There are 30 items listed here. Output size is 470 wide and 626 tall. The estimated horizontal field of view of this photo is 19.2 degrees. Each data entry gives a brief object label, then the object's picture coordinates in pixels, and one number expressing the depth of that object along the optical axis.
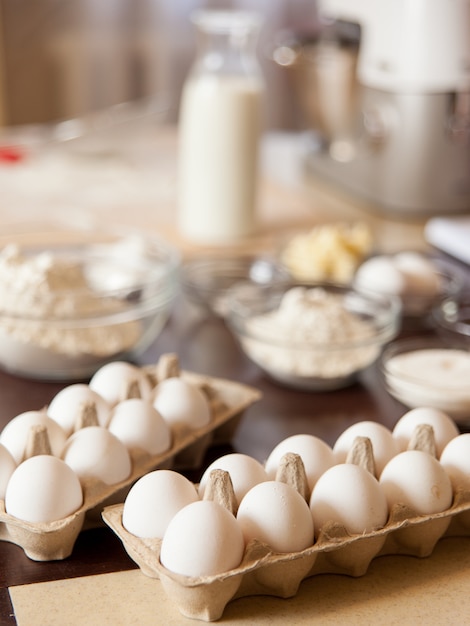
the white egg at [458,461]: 0.85
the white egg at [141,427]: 0.88
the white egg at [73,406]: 0.89
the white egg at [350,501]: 0.80
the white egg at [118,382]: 0.93
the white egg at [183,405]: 0.92
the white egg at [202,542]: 0.75
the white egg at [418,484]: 0.82
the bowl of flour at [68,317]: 1.06
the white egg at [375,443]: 0.86
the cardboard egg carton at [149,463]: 0.80
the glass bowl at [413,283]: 1.23
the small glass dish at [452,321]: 1.17
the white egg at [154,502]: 0.78
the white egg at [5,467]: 0.82
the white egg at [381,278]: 1.24
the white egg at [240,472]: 0.81
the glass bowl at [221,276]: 1.27
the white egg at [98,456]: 0.84
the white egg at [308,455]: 0.84
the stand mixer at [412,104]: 1.51
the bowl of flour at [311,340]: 1.05
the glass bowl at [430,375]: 0.99
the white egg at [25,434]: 0.85
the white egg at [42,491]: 0.80
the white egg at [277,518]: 0.77
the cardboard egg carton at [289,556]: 0.76
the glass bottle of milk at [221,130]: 1.44
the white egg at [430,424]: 0.89
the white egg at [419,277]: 1.25
